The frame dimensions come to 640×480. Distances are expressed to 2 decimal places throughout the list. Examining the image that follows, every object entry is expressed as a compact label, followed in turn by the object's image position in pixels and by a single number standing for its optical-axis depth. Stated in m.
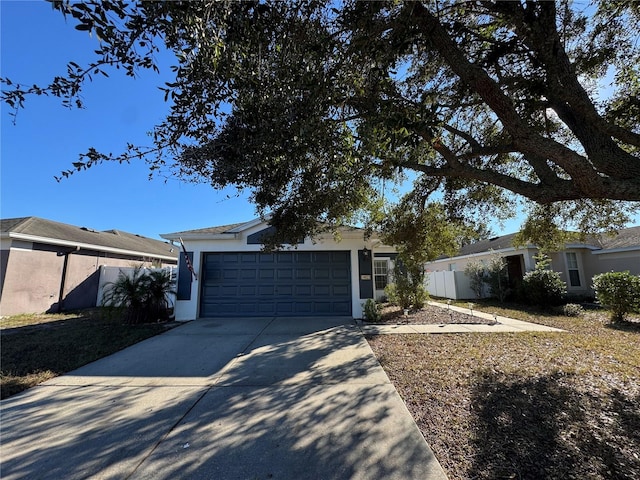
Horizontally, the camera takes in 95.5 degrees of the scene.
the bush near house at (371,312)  9.10
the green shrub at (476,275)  14.98
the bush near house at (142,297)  9.13
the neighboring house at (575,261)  12.99
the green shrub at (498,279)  13.61
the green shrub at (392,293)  10.52
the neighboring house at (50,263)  10.30
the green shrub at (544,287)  11.45
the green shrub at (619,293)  8.20
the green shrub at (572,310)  9.88
